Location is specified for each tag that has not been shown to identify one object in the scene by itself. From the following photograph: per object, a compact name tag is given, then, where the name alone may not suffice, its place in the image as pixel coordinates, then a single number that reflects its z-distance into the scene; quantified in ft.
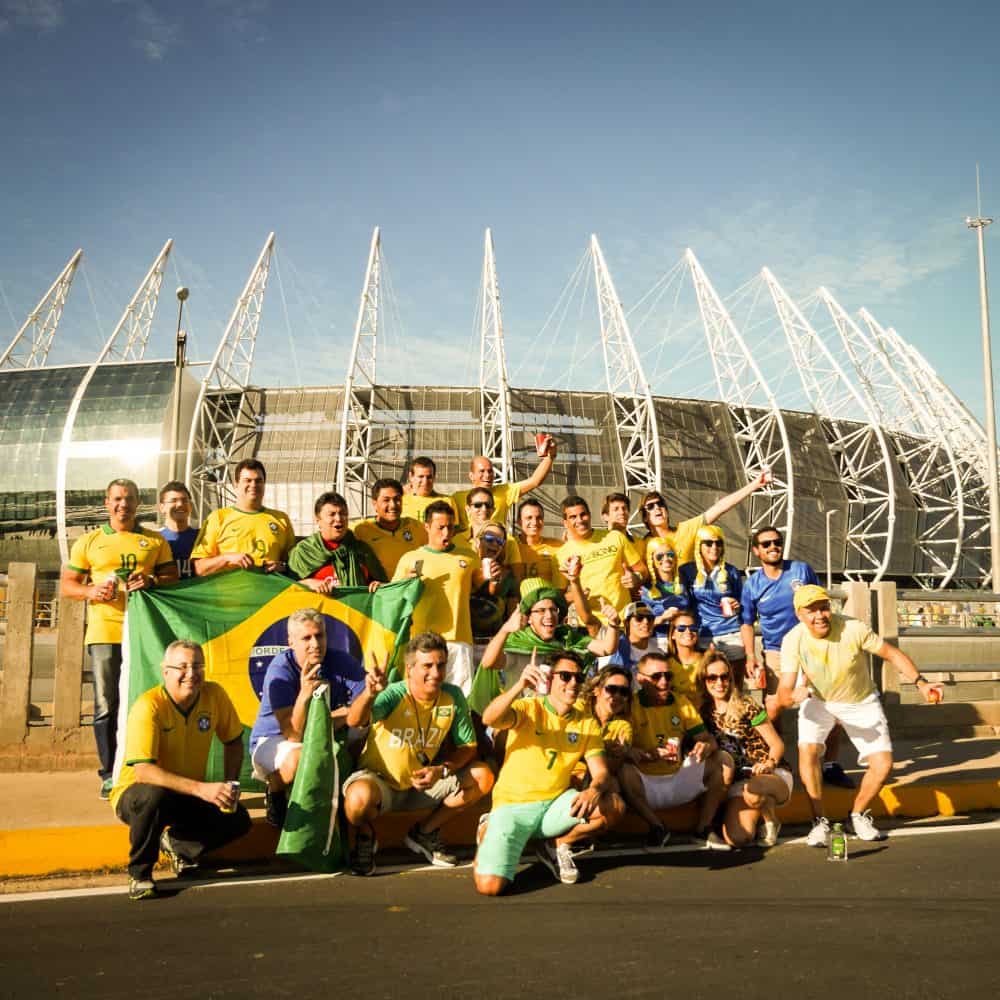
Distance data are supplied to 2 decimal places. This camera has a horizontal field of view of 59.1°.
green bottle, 17.33
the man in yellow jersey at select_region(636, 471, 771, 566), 24.44
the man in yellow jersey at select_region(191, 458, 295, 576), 22.07
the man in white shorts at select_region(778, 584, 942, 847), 19.62
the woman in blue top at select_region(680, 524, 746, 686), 23.62
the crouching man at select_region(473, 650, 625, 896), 15.62
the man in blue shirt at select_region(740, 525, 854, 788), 22.82
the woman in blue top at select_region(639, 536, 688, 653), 23.95
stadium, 155.84
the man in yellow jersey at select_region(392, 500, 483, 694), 20.77
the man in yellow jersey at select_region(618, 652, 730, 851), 18.58
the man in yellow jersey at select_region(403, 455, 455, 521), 25.23
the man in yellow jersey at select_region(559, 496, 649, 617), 23.04
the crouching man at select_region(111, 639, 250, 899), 14.92
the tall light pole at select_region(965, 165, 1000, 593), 72.90
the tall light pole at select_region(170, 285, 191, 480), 84.17
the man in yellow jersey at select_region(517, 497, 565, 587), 23.95
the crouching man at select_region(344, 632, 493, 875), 16.24
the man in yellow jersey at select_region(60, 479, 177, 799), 21.01
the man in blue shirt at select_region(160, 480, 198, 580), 23.16
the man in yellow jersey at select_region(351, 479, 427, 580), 23.38
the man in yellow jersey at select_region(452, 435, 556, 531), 25.67
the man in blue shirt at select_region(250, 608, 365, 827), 16.46
